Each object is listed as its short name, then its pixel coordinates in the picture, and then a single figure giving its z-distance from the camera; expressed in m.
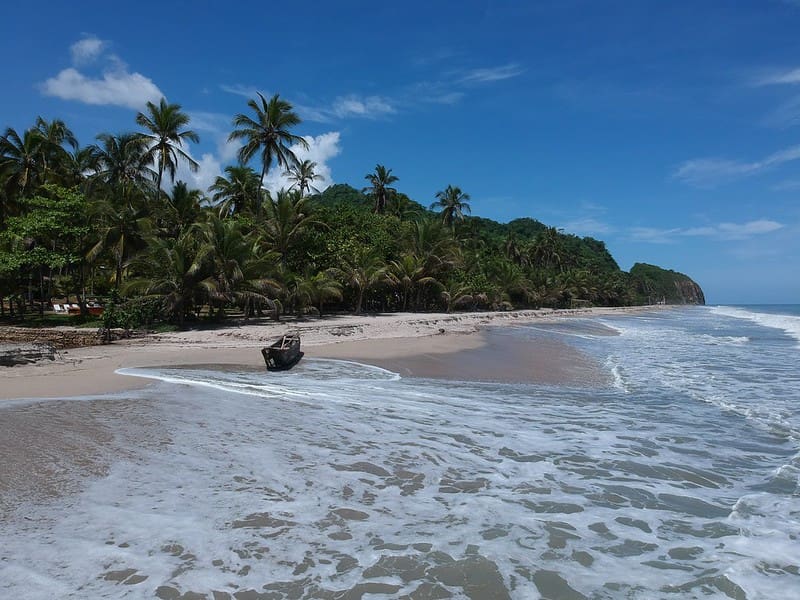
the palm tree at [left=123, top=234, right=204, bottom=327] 19.72
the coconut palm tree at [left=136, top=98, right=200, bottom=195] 30.00
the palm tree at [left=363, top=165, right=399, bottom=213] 53.00
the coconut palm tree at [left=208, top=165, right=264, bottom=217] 38.19
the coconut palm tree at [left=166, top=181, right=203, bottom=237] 28.53
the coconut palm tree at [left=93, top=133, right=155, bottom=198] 34.59
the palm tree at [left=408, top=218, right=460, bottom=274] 37.91
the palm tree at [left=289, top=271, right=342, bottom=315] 25.27
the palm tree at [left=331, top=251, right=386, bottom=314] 29.78
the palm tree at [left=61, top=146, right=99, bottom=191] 33.09
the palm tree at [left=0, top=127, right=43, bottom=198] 28.66
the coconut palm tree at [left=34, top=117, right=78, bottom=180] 30.33
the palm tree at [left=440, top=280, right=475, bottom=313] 39.50
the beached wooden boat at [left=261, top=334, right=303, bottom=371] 11.68
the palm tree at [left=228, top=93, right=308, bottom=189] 31.48
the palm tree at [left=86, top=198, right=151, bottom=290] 22.98
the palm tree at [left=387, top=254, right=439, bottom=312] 35.06
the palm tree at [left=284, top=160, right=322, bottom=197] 46.31
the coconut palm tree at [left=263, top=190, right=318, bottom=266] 28.75
